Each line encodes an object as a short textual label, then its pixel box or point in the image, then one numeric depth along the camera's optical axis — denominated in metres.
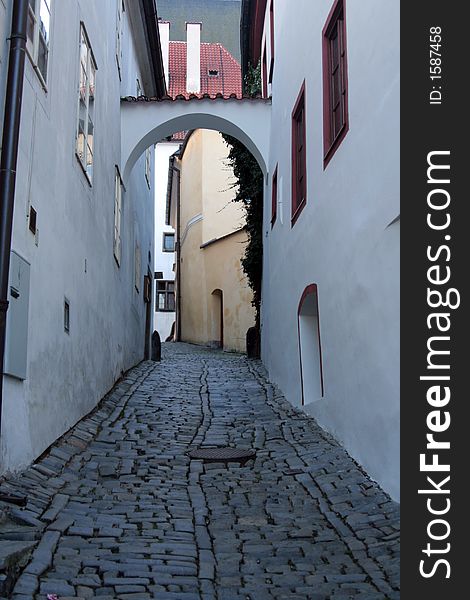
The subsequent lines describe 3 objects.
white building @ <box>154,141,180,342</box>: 37.72
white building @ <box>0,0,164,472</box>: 6.44
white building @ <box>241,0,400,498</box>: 6.27
